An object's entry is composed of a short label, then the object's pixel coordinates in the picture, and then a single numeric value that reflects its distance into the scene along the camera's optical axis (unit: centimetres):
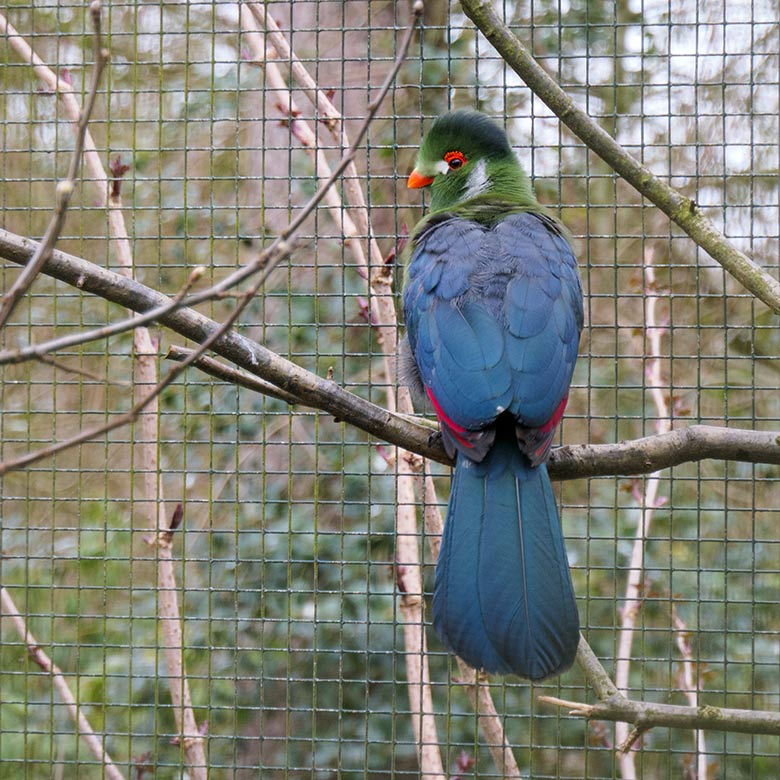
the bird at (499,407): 365
